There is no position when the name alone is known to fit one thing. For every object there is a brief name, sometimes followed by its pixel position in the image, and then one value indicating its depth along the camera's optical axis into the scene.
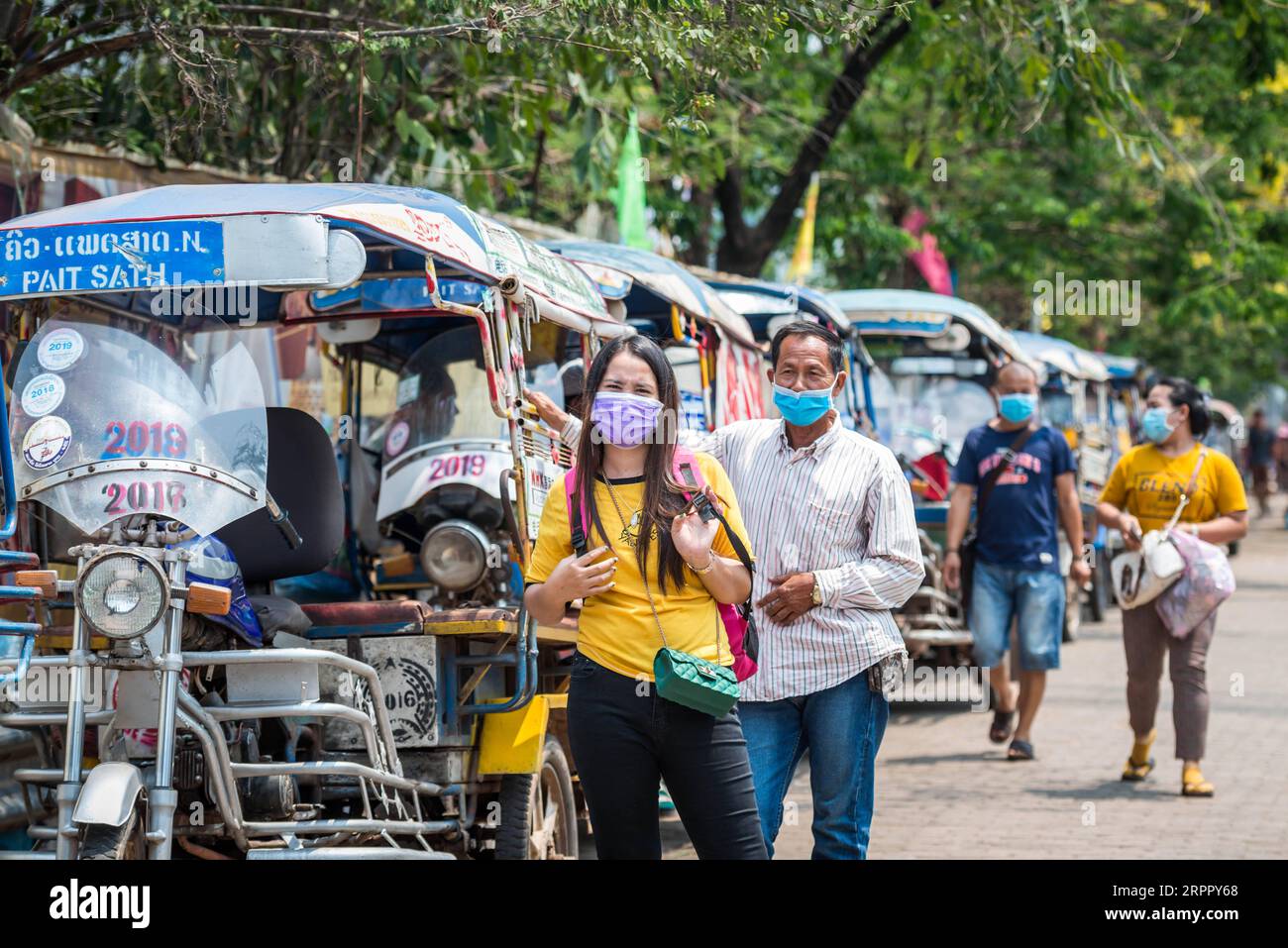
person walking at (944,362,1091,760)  9.07
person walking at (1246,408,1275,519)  30.14
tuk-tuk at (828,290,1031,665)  11.99
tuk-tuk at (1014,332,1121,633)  16.64
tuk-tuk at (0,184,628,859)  4.62
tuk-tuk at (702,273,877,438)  10.46
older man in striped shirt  4.72
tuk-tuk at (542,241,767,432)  7.95
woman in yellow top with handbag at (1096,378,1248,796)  8.25
